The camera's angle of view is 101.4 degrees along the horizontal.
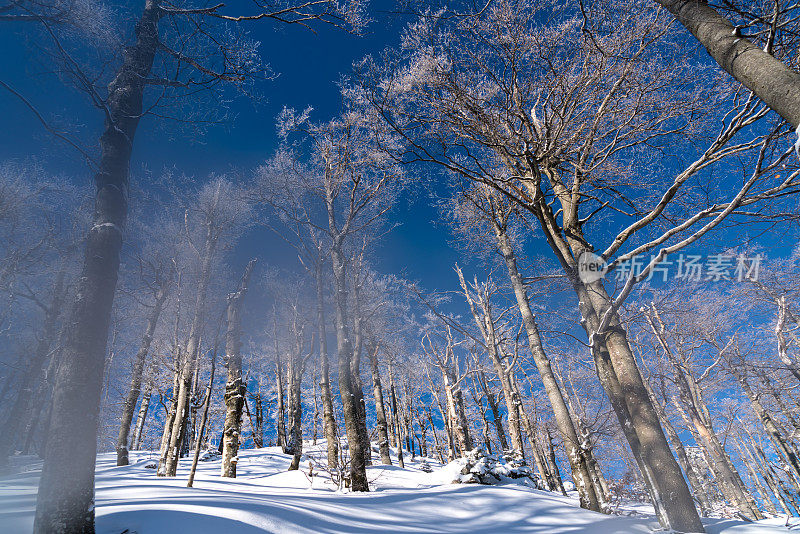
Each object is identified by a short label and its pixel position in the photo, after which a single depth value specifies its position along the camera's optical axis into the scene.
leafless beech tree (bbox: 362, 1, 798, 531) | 3.23
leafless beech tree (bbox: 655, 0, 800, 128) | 2.08
